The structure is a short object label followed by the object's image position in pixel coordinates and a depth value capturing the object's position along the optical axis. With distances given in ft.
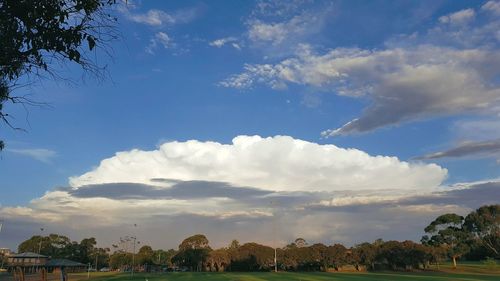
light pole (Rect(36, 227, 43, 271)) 397.19
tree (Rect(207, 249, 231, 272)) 409.69
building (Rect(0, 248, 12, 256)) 514.68
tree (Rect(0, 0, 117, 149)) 25.38
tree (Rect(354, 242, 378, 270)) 385.29
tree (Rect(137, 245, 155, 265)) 534.78
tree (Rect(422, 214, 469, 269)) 390.62
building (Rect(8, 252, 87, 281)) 389.80
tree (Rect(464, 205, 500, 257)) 388.78
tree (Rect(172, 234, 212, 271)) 423.19
